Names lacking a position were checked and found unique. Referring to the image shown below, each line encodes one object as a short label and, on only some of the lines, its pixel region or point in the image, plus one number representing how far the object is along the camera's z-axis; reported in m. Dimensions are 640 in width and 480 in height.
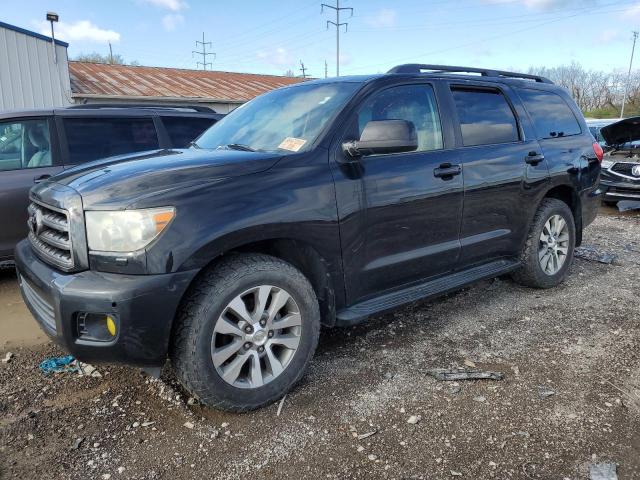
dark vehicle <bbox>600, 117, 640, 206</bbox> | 8.67
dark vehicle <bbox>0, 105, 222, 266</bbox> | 4.66
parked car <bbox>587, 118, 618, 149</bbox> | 11.52
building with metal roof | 17.05
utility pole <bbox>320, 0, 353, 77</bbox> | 38.09
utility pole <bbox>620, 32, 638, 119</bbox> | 55.75
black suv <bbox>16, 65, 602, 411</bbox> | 2.33
